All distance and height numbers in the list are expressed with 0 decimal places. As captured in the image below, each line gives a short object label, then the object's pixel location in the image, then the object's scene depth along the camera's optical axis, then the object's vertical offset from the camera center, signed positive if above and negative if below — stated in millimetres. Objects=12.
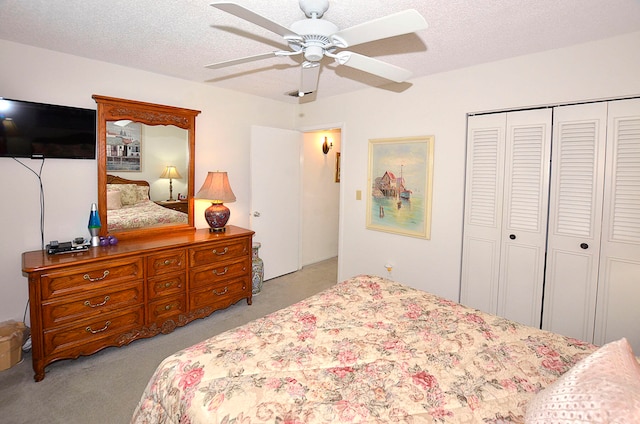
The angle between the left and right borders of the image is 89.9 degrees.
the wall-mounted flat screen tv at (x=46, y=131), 2461 +421
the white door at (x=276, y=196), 4094 -107
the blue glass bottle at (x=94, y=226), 2712 -359
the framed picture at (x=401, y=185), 3307 +65
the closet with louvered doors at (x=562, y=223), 2322 -222
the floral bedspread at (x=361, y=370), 1139 -759
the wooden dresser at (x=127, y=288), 2225 -859
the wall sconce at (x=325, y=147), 5145 +690
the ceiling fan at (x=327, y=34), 1367 +761
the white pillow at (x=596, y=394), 827 -548
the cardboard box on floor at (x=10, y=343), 2299 -1182
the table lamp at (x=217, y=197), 3430 -111
